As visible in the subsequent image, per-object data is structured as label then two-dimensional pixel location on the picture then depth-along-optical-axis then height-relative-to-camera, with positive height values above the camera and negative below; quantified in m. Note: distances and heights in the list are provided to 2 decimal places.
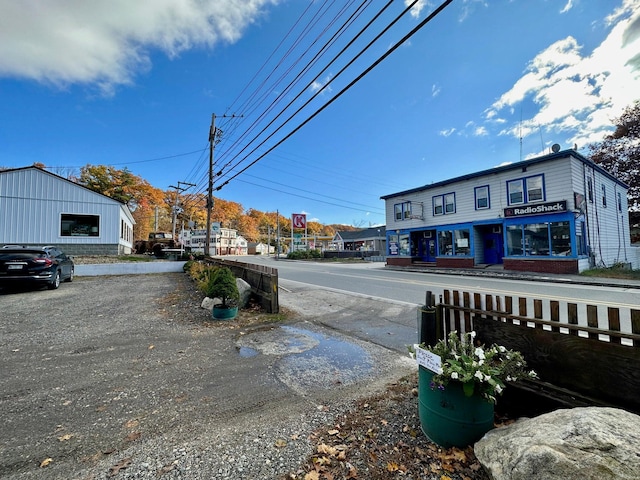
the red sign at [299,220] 42.73 +4.79
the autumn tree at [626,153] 23.05 +7.52
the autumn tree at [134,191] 40.91 +10.31
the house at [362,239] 50.06 +2.21
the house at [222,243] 54.03 +2.45
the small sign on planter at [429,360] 2.23 -0.87
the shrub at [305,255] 41.72 -0.31
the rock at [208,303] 7.26 -1.19
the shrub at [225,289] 6.56 -0.78
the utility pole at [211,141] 19.41 +7.77
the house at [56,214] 16.11 +2.60
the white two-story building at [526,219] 15.27 +1.75
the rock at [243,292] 7.72 -1.01
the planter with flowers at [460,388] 2.15 -1.05
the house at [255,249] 73.69 +1.30
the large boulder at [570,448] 1.53 -1.14
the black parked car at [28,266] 8.95 -0.19
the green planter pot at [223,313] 6.59 -1.30
